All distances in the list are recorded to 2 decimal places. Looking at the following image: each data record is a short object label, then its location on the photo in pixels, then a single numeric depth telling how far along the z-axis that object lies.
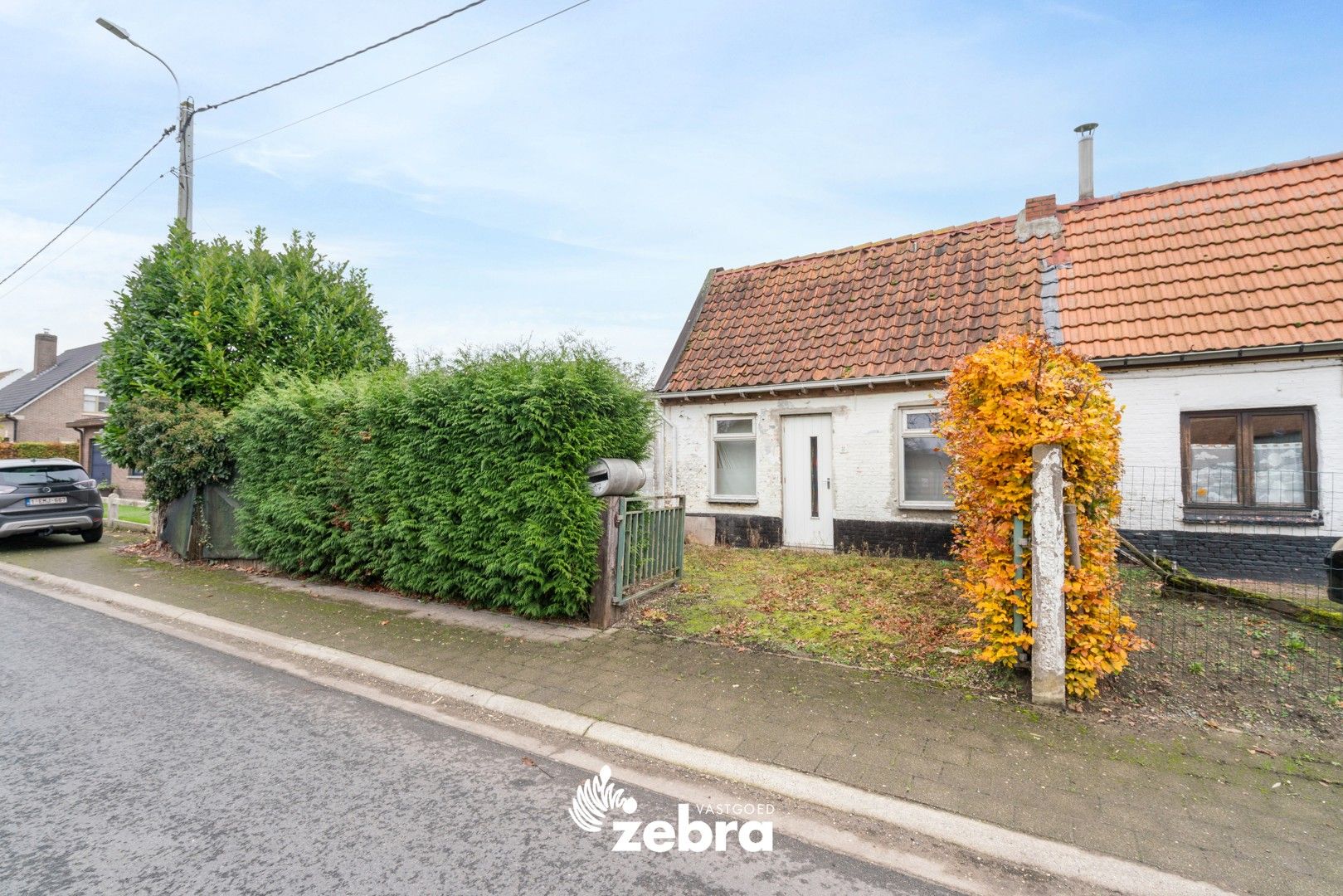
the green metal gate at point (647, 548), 6.54
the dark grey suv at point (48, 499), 11.38
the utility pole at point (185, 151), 11.64
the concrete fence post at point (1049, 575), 4.32
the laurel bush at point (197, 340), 10.48
